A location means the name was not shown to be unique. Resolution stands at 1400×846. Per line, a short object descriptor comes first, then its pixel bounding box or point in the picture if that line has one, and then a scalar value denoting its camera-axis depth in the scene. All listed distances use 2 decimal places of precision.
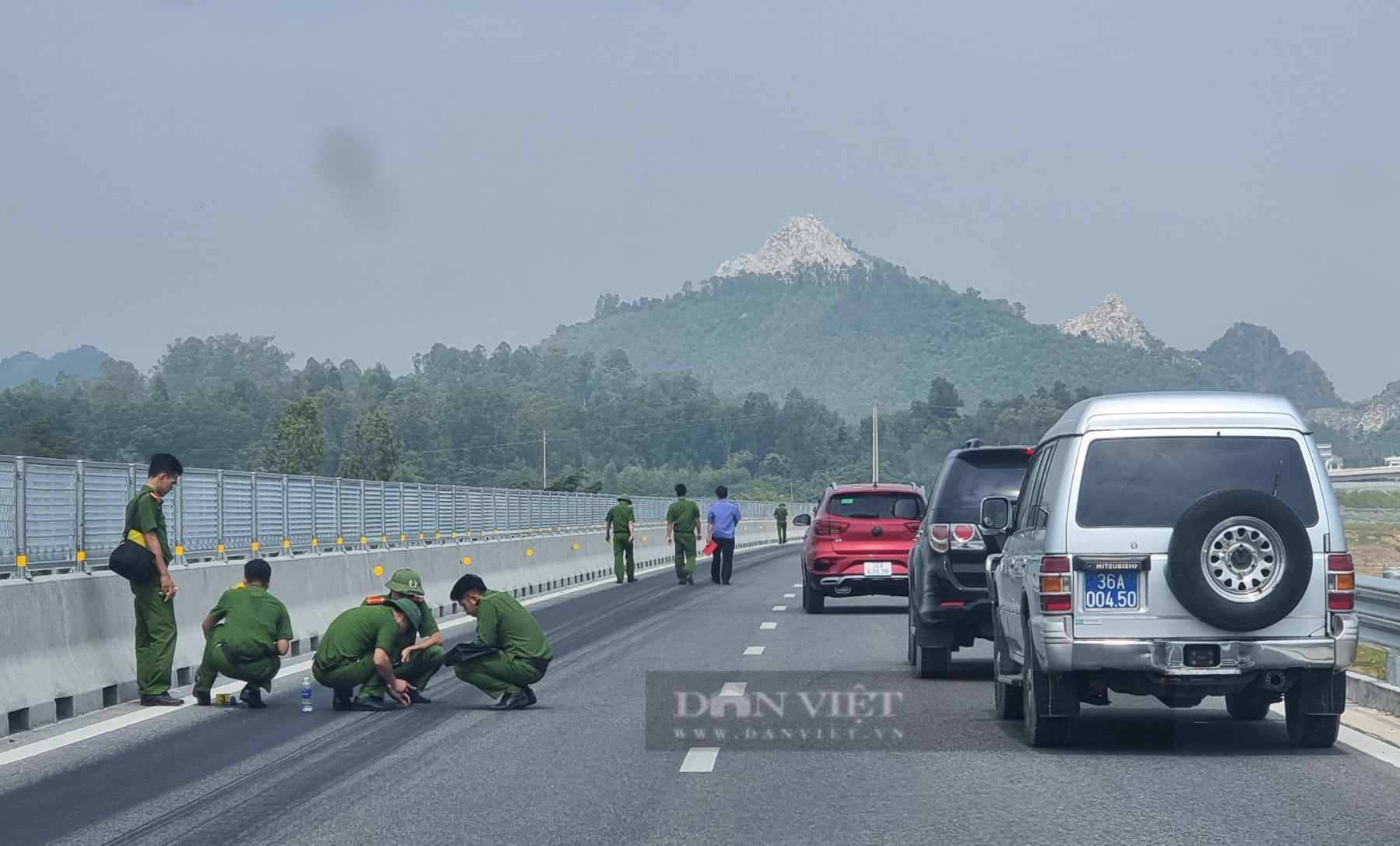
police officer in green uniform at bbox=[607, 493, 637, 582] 35.53
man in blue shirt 33.38
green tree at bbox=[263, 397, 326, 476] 171.09
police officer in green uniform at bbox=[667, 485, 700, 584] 34.34
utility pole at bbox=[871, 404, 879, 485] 127.44
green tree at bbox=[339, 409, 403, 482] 176.38
